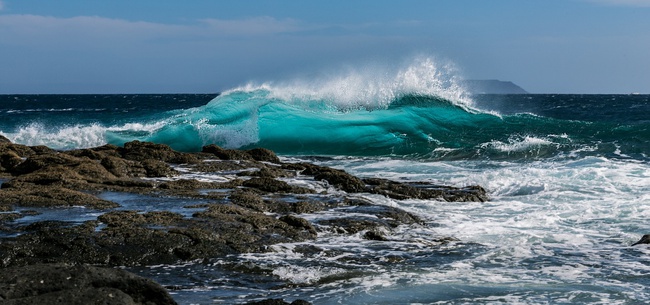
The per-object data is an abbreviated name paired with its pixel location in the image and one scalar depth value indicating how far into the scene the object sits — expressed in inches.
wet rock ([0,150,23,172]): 549.6
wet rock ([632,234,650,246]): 378.4
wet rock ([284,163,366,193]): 521.0
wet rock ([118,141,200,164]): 627.1
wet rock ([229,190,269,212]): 420.2
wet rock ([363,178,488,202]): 516.1
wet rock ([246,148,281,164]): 680.4
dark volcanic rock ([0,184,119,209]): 387.2
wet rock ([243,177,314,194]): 485.1
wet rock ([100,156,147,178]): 523.3
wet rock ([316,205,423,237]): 390.3
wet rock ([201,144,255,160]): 661.3
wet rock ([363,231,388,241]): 378.0
